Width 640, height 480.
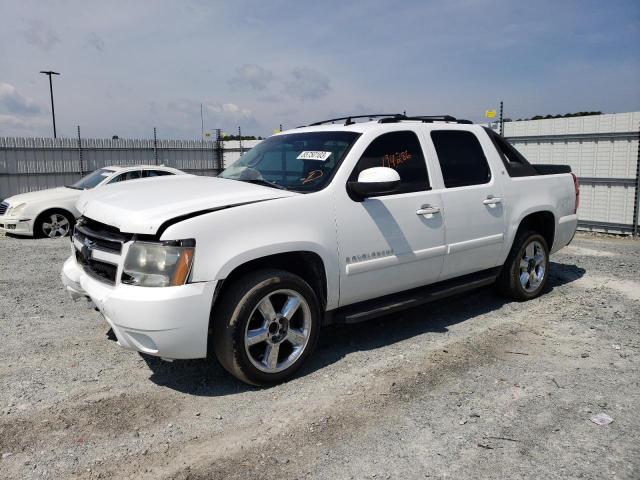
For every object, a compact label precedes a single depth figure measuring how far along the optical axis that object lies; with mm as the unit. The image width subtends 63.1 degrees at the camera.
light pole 31719
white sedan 10250
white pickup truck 3248
